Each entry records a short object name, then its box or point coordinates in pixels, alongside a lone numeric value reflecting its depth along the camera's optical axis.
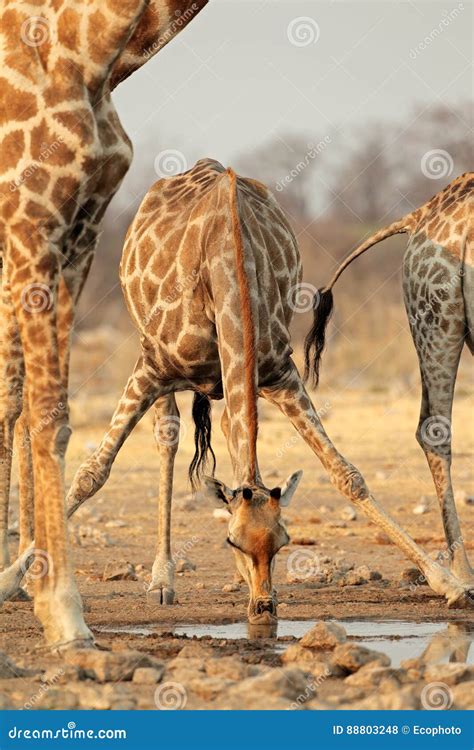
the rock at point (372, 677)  10.79
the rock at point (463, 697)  10.26
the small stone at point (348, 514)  22.48
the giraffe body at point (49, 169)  11.65
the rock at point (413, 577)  16.97
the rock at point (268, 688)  10.12
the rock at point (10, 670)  10.91
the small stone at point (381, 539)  20.41
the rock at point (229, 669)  10.73
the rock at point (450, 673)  10.77
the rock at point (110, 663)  10.84
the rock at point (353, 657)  11.20
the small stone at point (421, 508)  22.73
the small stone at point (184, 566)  18.17
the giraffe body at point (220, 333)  14.02
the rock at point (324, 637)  12.22
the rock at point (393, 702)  9.94
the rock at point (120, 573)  17.37
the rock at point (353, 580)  16.87
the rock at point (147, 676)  10.73
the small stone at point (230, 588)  16.52
